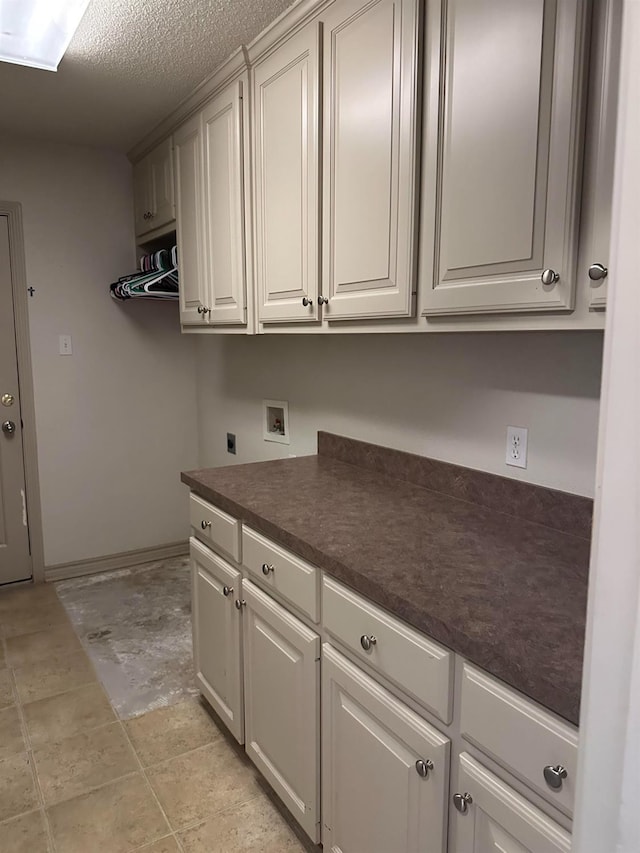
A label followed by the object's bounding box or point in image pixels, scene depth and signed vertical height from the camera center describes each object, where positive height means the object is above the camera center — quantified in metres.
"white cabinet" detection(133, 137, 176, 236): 2.84 +0.79
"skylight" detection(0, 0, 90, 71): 1.78 +1.01
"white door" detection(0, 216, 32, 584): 3.11 -0.61
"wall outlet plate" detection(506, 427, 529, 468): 1.59 -0.26
